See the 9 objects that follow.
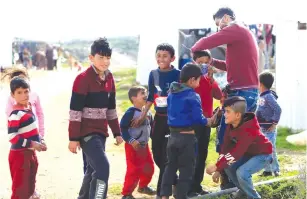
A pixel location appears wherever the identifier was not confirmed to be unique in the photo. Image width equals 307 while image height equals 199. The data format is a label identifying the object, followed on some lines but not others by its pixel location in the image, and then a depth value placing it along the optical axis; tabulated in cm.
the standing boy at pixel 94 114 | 553
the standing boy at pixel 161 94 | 630
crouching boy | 577
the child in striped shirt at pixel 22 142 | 597
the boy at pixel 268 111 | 739
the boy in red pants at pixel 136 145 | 661
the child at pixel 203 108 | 627
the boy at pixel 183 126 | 579
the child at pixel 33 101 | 634
